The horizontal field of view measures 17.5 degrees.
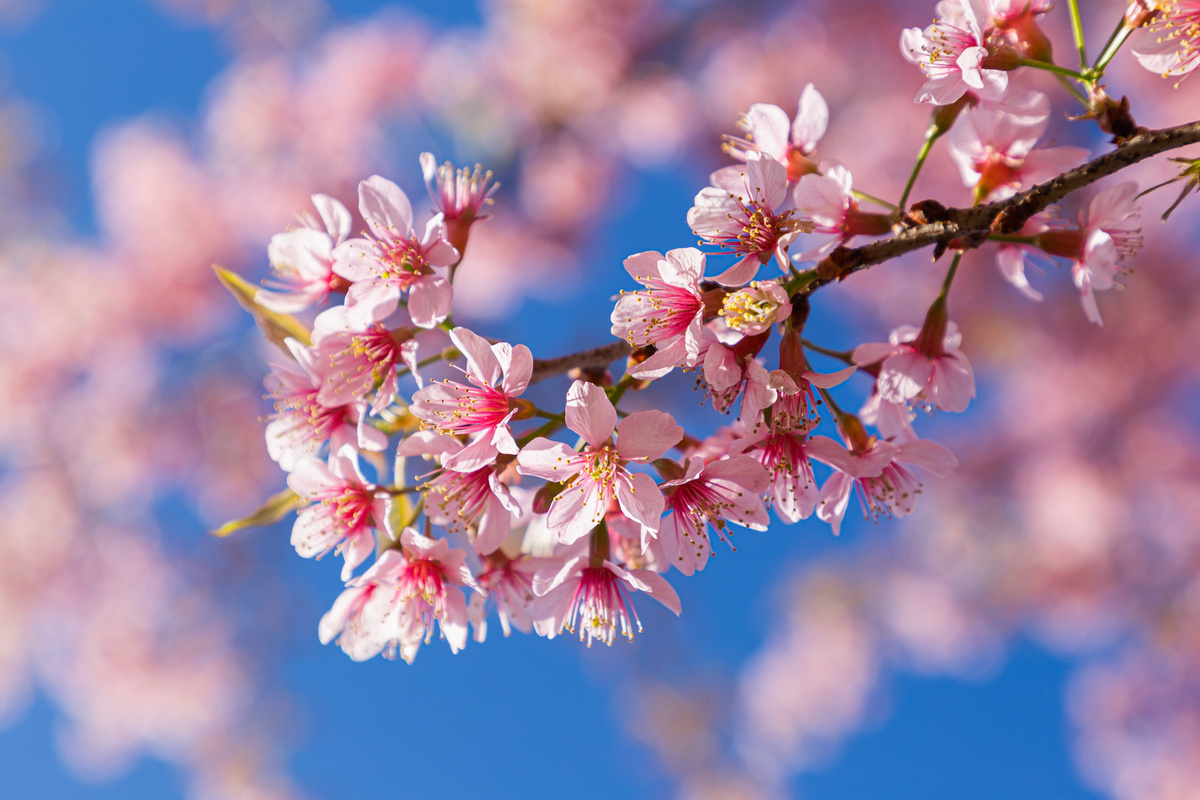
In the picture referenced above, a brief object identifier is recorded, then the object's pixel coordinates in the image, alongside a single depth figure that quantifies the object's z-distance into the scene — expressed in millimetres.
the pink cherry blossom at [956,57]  745
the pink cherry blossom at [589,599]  749
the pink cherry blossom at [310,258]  767
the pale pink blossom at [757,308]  730
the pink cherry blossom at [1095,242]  747
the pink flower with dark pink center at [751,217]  739
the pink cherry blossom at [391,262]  748
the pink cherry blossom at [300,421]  763
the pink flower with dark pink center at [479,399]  739
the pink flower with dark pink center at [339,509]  759
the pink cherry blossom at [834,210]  751
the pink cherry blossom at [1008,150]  767
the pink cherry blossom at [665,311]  731
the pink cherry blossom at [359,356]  748
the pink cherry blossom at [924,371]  758
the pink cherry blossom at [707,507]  736
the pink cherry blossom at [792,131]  771
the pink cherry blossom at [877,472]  746
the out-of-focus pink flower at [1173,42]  748
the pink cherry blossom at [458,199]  771
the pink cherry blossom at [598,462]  732
